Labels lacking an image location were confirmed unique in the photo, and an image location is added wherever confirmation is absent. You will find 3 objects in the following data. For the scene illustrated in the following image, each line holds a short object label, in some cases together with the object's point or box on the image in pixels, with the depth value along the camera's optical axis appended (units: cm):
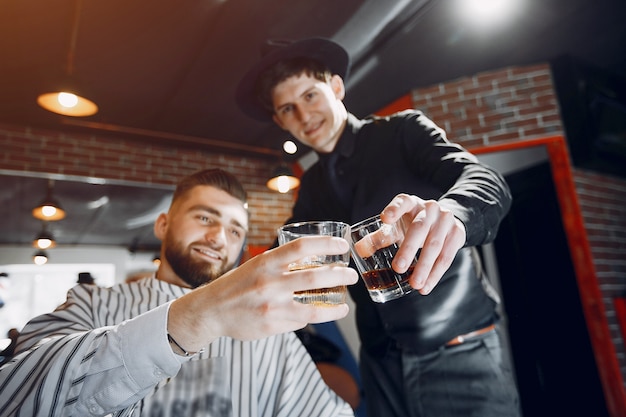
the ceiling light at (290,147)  117
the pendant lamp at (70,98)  210
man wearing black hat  92
